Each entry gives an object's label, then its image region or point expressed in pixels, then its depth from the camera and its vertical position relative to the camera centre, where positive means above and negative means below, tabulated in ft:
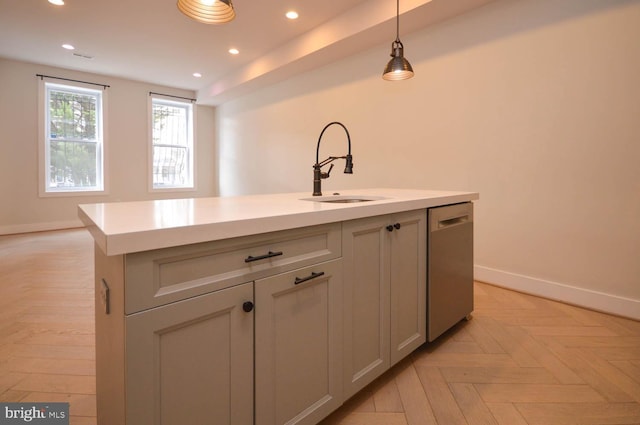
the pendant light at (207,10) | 4.63 +2.78
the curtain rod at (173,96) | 21.67 +7.52
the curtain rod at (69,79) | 17.97 +7.16
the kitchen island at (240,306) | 2.63 -0.99
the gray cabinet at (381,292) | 4.46 -1.26
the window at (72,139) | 18.63 +3.94
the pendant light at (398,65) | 7.32 +3.13
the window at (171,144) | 22.39 +4.39
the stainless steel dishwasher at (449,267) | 5.98 -1.13
